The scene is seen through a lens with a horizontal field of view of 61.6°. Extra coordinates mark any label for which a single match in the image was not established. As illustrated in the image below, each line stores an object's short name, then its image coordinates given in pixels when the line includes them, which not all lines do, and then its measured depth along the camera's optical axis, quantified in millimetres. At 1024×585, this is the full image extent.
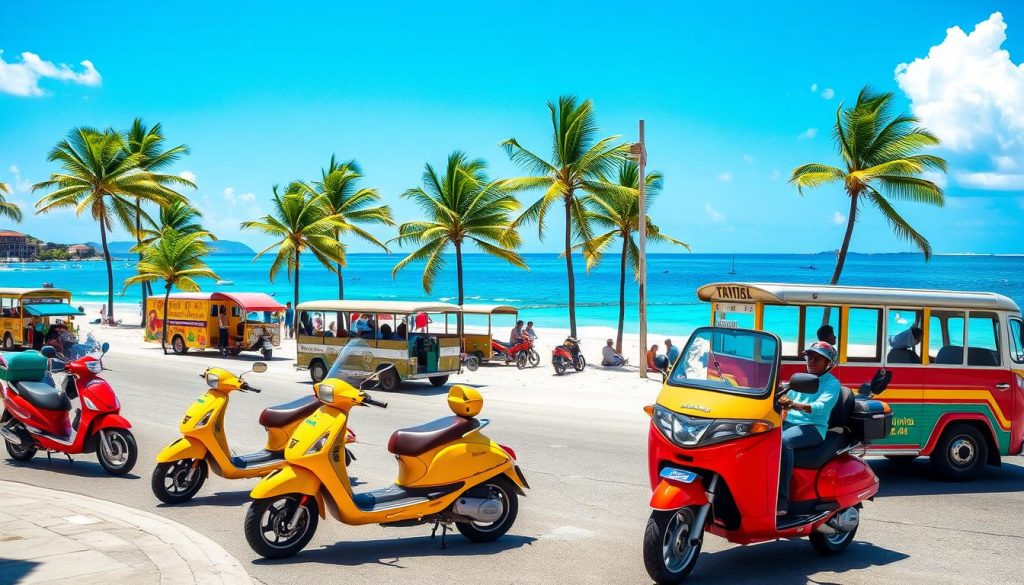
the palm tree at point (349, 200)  39219
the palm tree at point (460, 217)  31641
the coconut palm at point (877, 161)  23547
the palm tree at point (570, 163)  27312
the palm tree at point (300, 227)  35969
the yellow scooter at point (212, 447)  8281
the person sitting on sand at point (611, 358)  26094
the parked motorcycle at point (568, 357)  23641
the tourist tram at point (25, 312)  27086
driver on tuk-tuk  6633
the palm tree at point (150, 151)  44375
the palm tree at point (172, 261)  34062
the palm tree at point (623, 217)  29547
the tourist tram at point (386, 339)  19641
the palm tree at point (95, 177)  40906
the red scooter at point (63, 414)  9672
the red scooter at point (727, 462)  5875
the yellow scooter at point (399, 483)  6582
